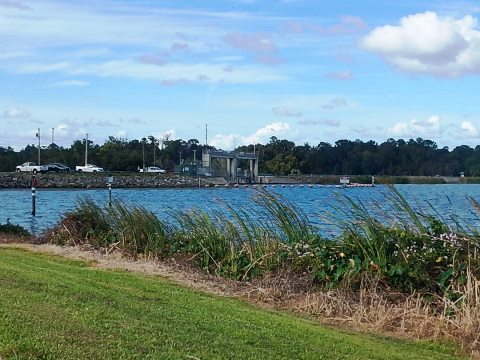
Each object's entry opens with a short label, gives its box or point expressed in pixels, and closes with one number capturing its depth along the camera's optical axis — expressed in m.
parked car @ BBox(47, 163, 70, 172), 109.38
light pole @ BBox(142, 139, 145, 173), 131.18
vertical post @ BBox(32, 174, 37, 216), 40.21
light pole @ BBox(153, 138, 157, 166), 143.27
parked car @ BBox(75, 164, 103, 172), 113.75
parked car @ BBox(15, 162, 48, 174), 106.50
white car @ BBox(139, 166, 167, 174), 123.69
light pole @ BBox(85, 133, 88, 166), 123.76
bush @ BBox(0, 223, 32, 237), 23.56
